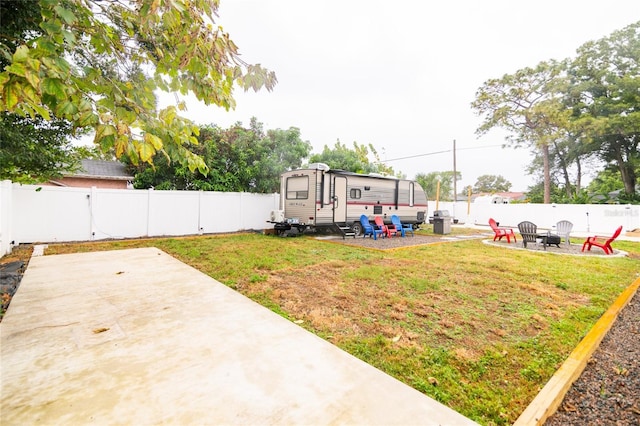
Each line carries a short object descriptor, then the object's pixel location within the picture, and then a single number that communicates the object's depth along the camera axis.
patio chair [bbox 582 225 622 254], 9.31
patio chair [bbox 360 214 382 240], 12.31
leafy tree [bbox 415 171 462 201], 44.80
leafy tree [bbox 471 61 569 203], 22.61
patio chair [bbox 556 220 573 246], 11.25
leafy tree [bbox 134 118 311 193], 13.46
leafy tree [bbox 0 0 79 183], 7.13
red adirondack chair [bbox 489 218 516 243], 11.80
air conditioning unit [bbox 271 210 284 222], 12.61
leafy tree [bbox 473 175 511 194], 62.00
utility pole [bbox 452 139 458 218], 24.31
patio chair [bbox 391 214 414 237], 13.03
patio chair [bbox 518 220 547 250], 10.46
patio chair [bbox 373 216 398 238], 12.73
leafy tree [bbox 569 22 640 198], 21.25
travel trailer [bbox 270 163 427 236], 11.75
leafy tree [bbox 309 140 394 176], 18.69
